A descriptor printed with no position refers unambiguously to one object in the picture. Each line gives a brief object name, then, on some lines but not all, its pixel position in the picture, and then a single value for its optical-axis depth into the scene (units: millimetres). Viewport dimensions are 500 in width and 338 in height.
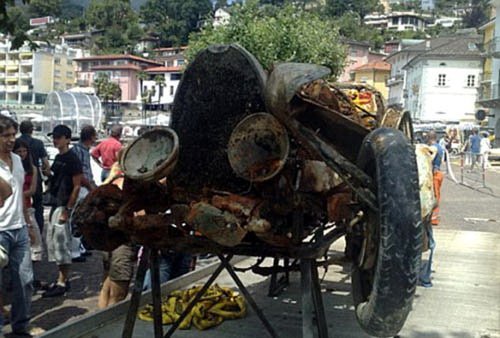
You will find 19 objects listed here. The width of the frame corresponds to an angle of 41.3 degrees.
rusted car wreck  2639
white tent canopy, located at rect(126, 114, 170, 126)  44269
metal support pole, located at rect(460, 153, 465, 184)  24255
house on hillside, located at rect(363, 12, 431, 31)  159250
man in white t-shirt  5375
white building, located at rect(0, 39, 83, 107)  104562
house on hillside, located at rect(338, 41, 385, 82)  110725
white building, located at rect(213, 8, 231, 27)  158150
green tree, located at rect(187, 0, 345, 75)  37031
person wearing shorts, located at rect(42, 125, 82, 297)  7121
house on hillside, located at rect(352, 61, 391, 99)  97625
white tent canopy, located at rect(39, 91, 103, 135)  31719
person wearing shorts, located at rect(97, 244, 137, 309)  5648
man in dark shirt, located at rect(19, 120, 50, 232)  8320
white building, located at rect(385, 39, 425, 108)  86062
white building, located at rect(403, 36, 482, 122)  70562
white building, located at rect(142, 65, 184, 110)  97762
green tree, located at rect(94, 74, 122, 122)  89062
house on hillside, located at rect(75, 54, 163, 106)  108625
